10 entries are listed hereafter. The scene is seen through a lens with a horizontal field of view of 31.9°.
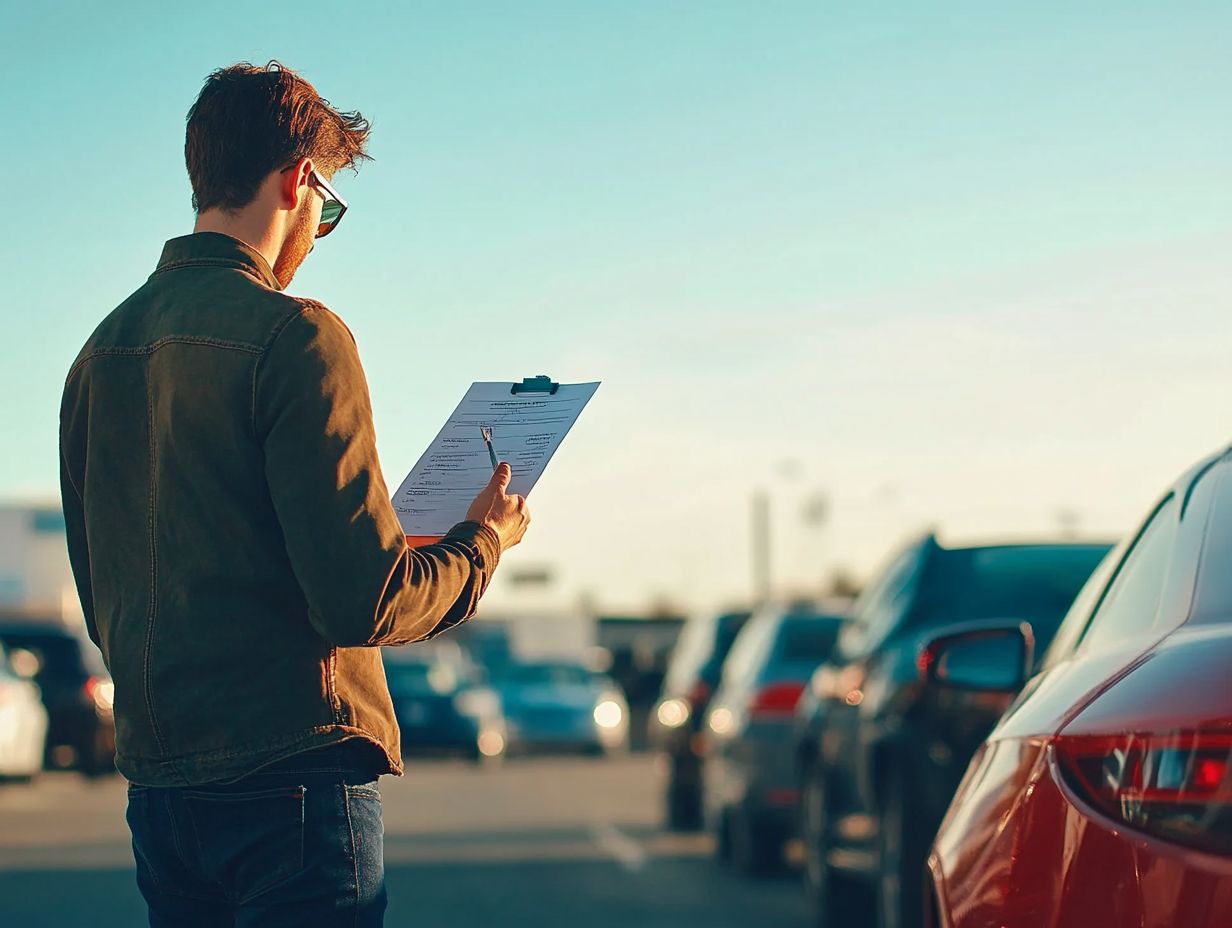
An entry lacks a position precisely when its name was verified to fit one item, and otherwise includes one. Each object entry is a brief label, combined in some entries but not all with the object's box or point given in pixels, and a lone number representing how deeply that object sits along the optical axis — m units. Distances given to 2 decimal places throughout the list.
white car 20.20
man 2.98
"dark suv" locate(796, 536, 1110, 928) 7.28
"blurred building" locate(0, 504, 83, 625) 37.47
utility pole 65.31
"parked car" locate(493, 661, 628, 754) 31.64
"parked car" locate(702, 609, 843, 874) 12.11
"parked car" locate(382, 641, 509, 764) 29.50
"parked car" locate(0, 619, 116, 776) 24.38
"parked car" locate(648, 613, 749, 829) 16.77
